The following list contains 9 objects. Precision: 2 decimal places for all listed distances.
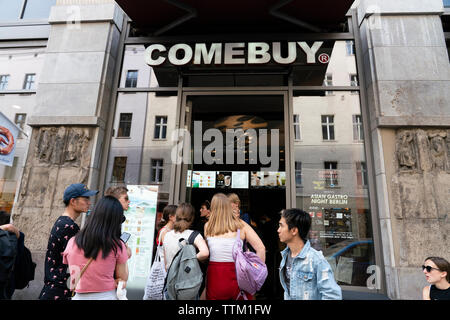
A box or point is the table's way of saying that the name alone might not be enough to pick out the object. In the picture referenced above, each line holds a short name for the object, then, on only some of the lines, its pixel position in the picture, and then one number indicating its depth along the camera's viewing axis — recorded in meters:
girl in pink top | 2.08
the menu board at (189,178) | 6.53
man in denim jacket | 2.05
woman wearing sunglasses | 3.02
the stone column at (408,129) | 5.02
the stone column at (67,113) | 5.65
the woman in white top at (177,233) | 3.14
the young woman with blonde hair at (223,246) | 2.77
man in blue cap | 2.50
